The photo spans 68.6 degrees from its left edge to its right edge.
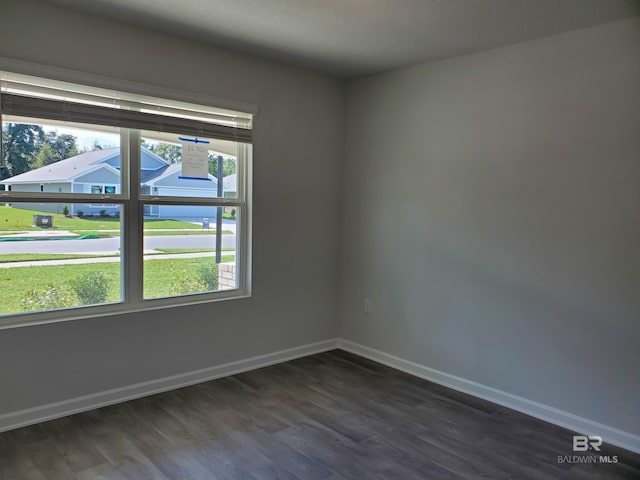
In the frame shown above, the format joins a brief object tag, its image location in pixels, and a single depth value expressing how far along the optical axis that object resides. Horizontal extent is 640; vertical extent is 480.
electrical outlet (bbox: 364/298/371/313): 4.10
